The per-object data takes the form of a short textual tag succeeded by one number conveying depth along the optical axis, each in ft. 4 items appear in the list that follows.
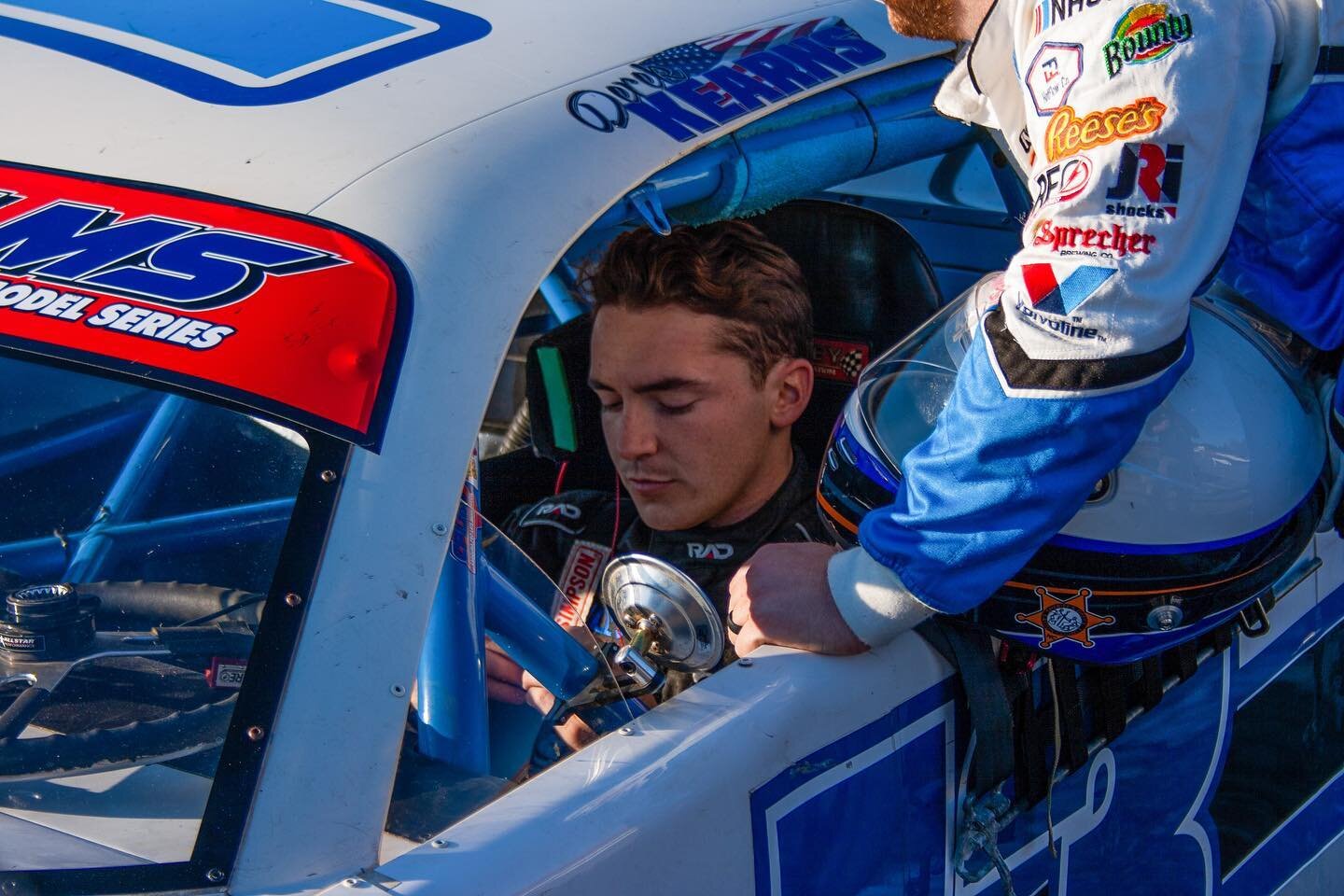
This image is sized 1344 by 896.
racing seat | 15.87
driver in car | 15.28
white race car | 13.62
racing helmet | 14.19
